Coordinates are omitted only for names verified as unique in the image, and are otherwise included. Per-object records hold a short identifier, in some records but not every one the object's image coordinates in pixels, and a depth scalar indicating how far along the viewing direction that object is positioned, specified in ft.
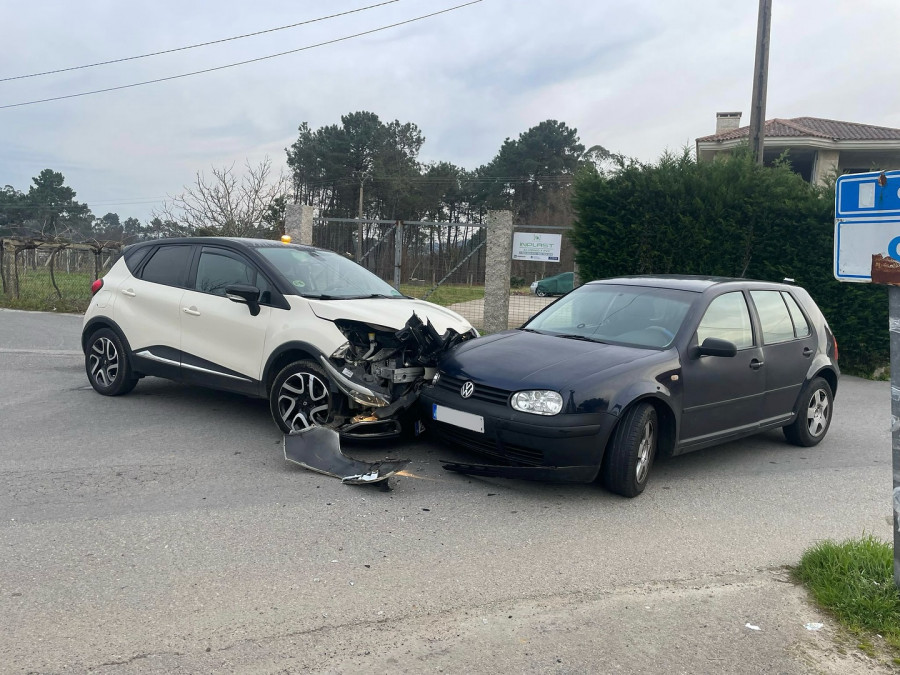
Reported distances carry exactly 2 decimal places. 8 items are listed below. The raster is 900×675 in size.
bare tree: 64.34
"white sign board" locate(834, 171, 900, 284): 11.32
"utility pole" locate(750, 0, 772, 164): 45.83
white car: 19.54
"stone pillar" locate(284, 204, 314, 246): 53.26
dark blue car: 16.20
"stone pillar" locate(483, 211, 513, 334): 46.85
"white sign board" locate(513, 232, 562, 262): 45.93
